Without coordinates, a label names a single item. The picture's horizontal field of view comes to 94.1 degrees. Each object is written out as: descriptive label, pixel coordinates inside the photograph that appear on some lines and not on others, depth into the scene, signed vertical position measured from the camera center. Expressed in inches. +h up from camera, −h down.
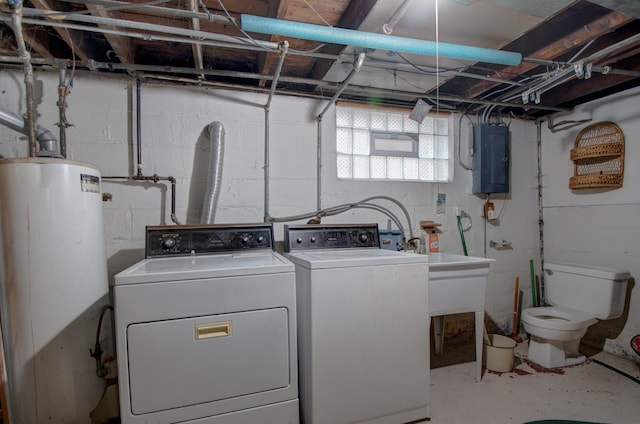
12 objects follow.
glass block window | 100.0 +21.3
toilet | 87.9 -34.4
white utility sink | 79.0 -22.6
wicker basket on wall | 96.6 +15.9
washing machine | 57.7 -26.7
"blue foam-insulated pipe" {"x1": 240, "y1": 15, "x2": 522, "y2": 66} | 53.2 +32.3
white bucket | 88.8 -45.9
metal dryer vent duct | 78.7 +9.4
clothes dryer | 47.1 -22.5
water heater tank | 51.7 -13.9
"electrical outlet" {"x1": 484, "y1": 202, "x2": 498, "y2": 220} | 112.5 -1.8
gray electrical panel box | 107.9 +16.8
